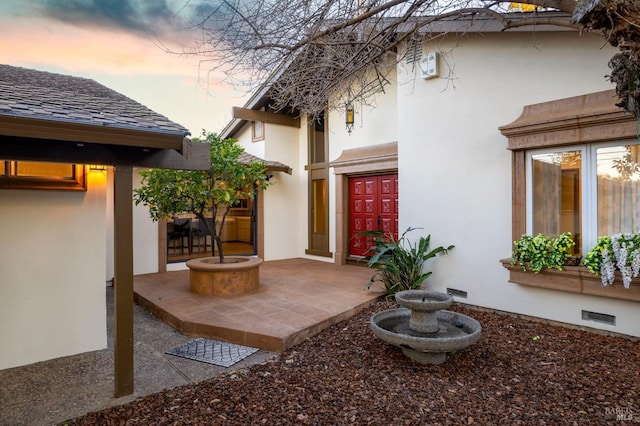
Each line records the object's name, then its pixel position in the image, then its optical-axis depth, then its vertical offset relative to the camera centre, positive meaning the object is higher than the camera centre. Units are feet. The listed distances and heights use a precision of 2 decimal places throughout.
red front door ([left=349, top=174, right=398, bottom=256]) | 29.55 +0.38
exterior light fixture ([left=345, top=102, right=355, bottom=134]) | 28.77 +7.42
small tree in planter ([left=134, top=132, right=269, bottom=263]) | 20.67 +1.58
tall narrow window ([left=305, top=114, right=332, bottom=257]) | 34.53 +2.19
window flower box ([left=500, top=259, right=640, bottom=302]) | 14.94 -3.13
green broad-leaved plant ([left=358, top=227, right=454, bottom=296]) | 21.04 -2.98
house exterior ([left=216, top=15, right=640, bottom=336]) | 16.12 +3.40
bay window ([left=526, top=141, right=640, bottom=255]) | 15.64 +0.87
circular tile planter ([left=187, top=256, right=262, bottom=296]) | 21.09 -3.80
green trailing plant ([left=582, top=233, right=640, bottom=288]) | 14.23 -1.88
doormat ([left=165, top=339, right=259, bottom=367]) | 13.86 -5.46
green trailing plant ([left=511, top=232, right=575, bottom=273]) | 16.43 -1.87
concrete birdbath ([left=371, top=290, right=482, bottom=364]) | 12.37 -4.33
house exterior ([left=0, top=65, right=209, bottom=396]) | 10.07 +0.30
